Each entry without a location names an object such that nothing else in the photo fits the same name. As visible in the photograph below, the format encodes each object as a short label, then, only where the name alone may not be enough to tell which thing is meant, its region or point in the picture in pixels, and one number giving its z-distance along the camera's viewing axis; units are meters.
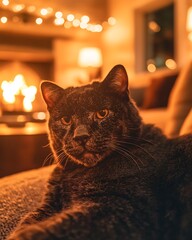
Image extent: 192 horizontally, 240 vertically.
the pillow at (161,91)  3.23
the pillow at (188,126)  1.19
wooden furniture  1.70
